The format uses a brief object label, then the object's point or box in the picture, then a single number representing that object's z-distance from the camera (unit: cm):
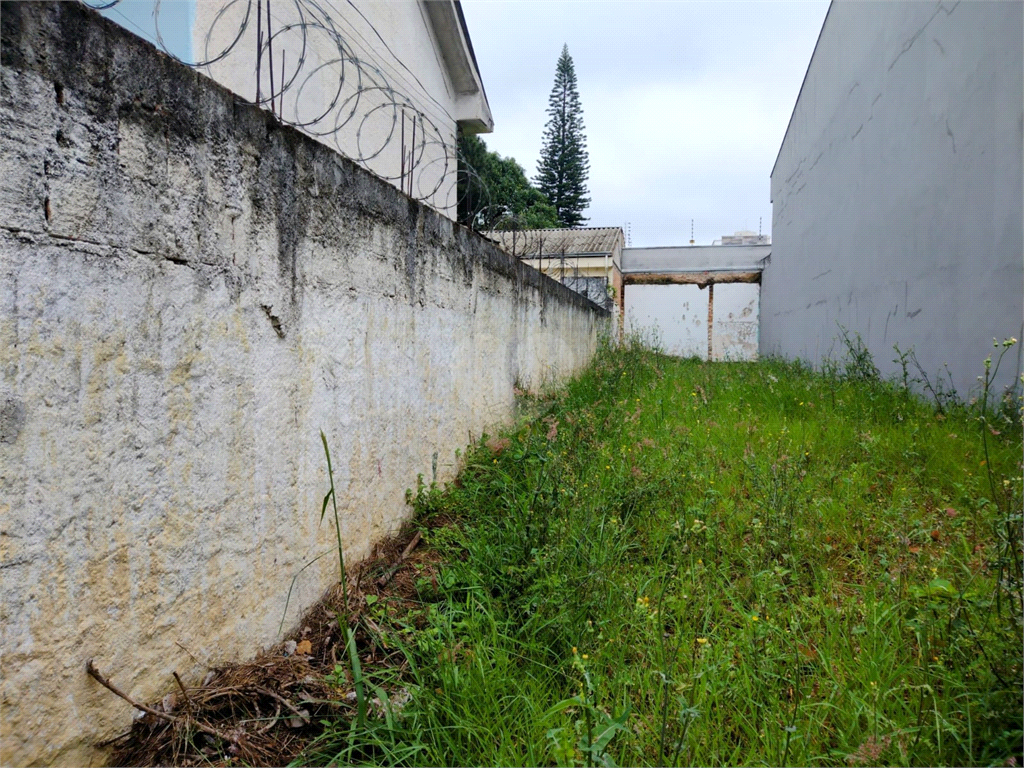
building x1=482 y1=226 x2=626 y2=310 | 1232
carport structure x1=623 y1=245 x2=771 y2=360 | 1798
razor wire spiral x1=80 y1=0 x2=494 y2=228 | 390
